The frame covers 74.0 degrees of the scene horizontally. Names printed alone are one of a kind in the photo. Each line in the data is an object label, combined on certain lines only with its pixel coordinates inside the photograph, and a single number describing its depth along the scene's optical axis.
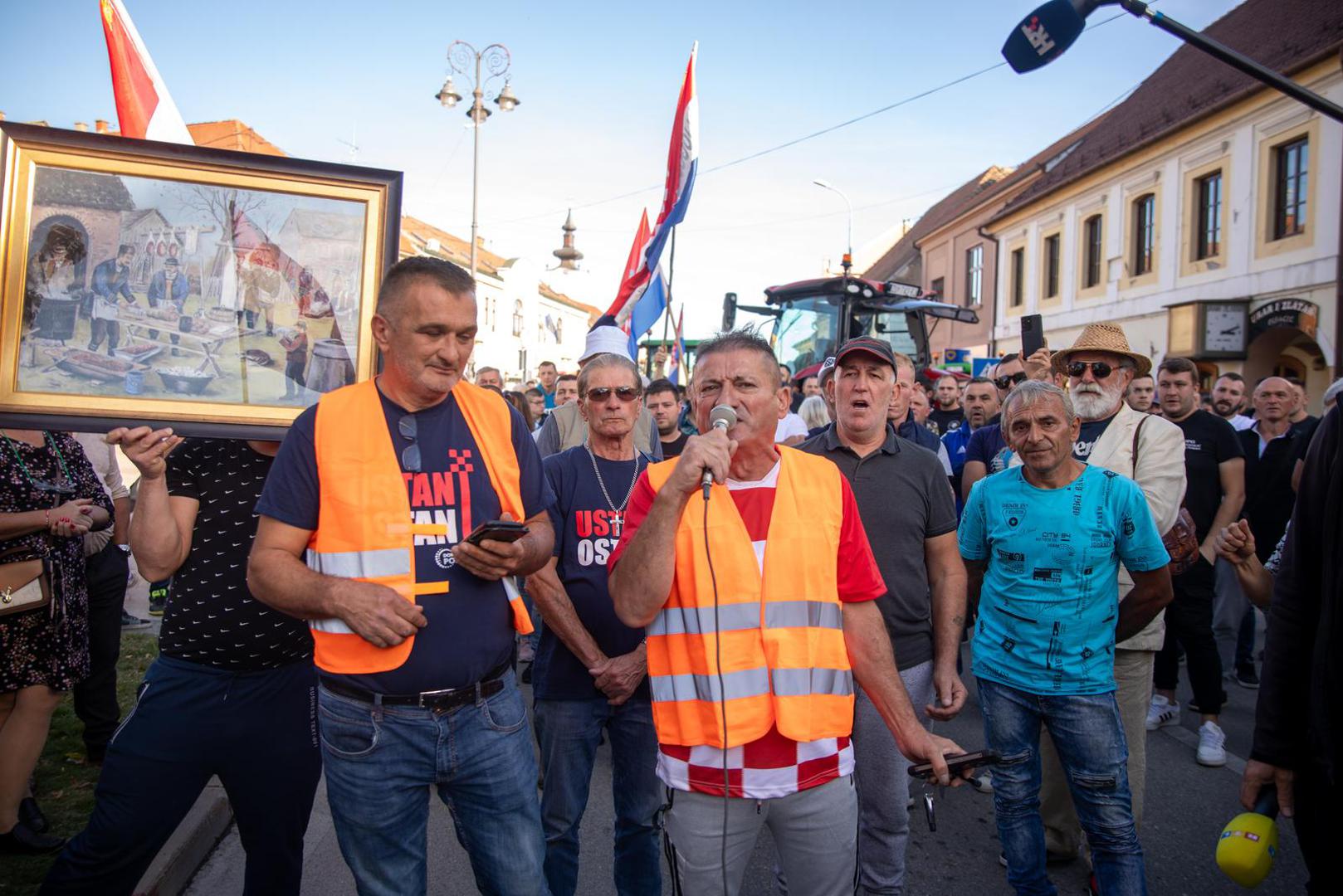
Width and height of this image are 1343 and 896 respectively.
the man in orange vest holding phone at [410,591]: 2.28
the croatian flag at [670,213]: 8.12
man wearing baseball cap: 3.36
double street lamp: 17.27
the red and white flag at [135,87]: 3.39
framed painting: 2.44
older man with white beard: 3.77
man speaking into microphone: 2.38
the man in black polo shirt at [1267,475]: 6.78
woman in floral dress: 3.60
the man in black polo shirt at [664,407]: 6.62
